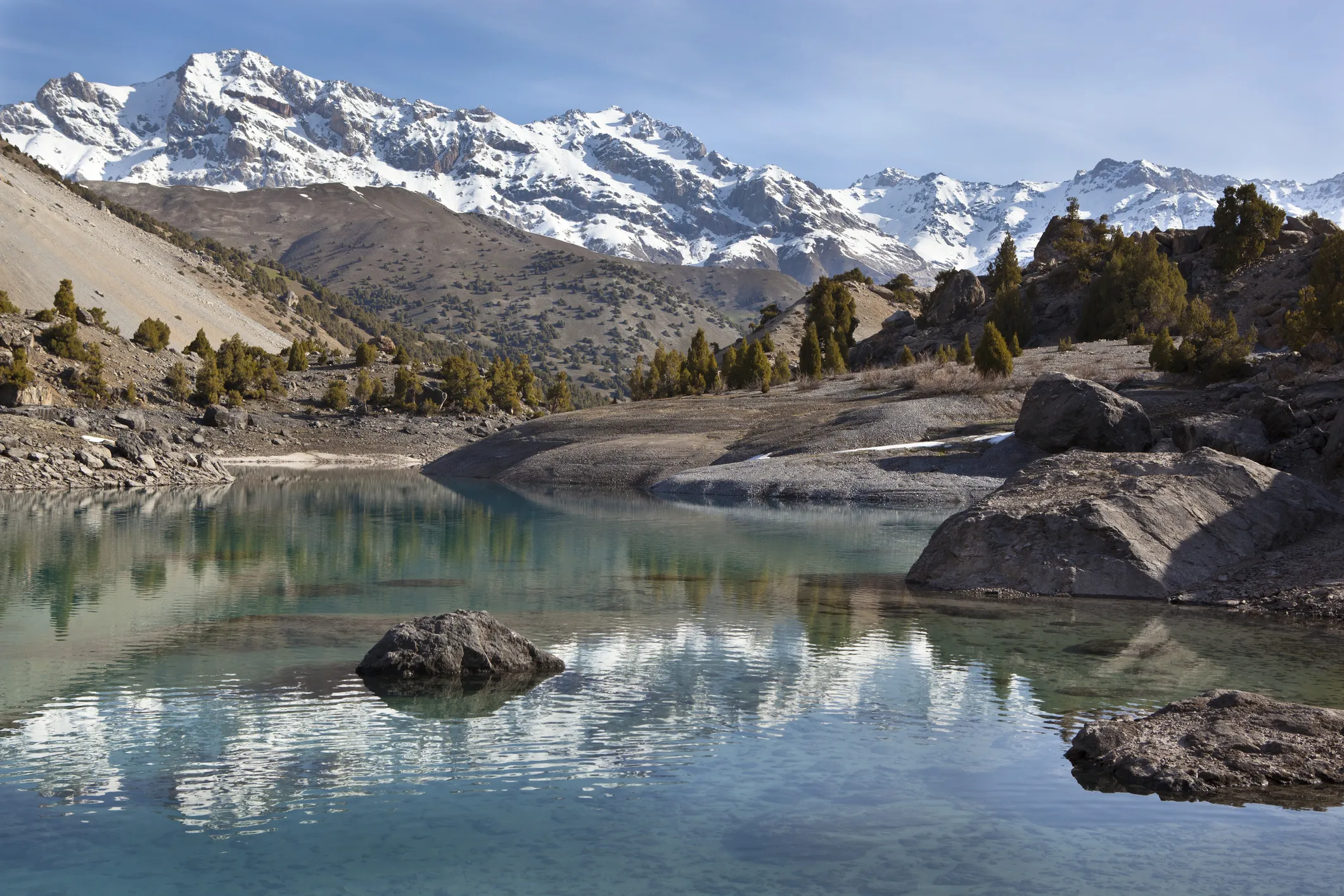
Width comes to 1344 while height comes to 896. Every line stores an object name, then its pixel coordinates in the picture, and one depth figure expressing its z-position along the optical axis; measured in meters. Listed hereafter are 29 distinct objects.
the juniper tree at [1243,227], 93.69
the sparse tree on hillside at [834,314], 107.31
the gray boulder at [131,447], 63.88
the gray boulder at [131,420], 74.62
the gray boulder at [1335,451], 32.88
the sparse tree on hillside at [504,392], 130.38
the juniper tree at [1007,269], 102.47
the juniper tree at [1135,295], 85.12
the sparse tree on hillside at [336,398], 114.38
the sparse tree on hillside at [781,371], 99.38
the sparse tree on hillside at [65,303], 99.19
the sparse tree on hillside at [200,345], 114.56
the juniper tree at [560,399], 141.75
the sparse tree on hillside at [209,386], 103.75
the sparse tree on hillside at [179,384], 102.38
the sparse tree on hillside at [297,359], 123.06
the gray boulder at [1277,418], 38.91
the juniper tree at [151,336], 107.88
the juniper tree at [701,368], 107.44
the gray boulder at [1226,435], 37.50
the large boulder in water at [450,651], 16.83
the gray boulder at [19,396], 79.44
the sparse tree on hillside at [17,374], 79.94
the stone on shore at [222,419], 97.38
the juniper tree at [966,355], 79.56
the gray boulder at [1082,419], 47.78
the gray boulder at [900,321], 108.94
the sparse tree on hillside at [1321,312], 52.33
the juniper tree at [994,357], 71.12
